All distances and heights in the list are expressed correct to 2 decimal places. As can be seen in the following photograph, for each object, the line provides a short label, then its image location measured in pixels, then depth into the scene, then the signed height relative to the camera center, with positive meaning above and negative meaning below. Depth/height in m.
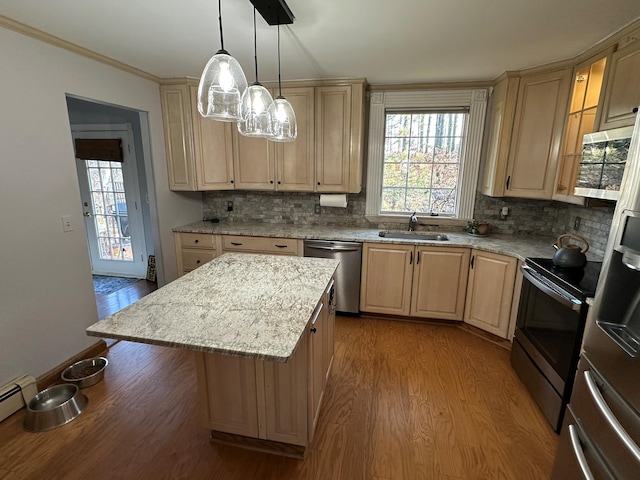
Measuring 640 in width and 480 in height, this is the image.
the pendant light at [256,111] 1.41 +0.34
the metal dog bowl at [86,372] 2.13 -1.35
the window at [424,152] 3.11 +0.37
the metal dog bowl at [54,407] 1.79 -1.36
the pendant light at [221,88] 1.18 +0.37
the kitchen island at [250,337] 1.16 -0.56
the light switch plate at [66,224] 2.21 -0.30
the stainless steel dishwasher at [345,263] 3.03 -0.75
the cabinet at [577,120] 2.12 +0.51
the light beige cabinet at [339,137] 3.00 +0.49
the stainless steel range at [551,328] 1.70 -0.85
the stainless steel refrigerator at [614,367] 1.01 -0.63
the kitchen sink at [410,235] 3.25 -0.50
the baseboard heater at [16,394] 1.85 -1.31
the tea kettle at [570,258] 1.92 -0.42
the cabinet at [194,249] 3.32 -0.69
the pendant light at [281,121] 1.55 +0.33
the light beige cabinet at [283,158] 3.11 +0.29
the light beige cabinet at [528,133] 2.46 +0.47
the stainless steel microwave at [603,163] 1.72 +0.17
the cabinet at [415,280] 2.87 -0.88
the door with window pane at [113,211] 3.89 -0.37
